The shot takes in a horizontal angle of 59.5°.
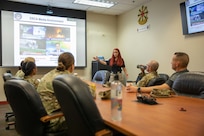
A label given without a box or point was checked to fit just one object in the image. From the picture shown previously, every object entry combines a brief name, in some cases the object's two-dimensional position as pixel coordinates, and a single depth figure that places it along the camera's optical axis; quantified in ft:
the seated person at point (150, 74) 8.80
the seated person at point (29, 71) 8.96
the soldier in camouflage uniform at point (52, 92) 5.37
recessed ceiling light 15.85
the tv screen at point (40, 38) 15.60
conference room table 3.07
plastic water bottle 3.67
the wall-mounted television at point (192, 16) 11.23
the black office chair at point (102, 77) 11.02
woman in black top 15.54
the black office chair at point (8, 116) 8.99
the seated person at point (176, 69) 6.92
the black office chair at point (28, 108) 4.80
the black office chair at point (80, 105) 3.06
